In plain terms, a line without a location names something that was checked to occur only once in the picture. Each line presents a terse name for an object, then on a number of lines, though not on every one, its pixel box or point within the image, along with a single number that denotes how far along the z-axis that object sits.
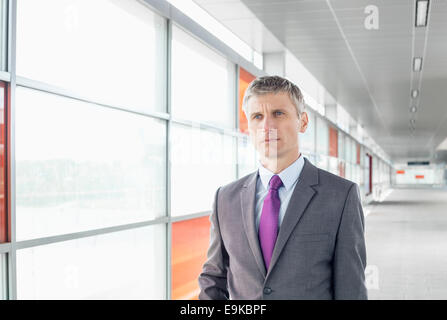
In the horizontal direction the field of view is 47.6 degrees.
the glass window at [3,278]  2.91
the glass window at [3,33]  2.88
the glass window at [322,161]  13.15
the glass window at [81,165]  3.17
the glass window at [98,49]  3.25
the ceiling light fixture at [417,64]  8.96
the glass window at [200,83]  5.36
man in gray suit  1.44
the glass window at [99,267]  3.28
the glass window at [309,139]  11.44
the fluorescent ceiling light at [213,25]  5.87
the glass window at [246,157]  7.14
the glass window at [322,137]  13.57
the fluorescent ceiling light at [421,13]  5.82
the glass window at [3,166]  2.86
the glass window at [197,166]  5.34
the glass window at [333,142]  15.62
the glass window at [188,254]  5.21
